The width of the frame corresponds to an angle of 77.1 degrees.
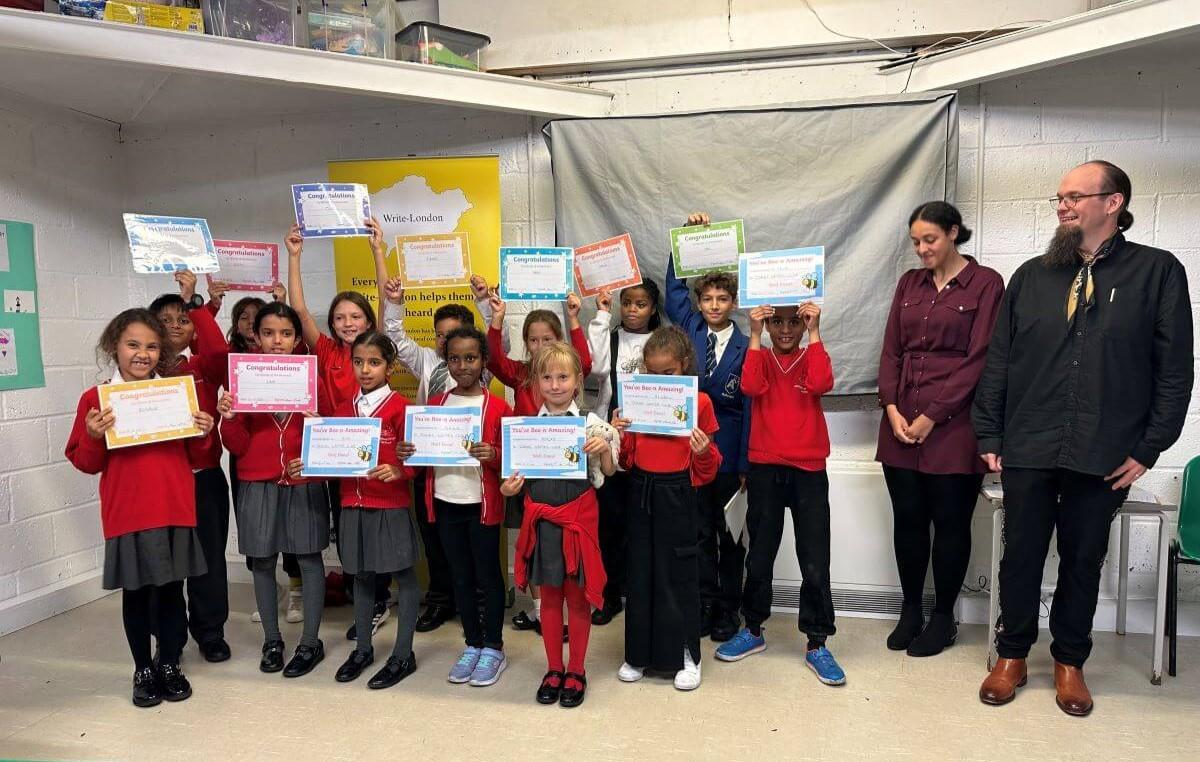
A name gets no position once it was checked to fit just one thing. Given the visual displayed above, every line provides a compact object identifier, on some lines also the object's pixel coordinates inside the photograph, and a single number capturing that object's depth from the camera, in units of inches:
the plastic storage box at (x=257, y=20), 118.1
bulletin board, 126.3
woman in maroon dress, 101.3
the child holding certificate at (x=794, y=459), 100.3
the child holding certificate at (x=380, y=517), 100.0
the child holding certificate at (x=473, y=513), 98.3
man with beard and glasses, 88.0
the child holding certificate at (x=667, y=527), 96.0
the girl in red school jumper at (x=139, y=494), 92.0
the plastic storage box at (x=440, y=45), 125.9
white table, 98.2
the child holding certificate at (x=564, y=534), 93.2
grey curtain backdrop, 118.9
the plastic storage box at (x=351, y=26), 123.0
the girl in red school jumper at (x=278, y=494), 102.3
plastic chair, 100.3
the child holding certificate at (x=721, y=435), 109.3
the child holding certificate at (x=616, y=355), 115.0
